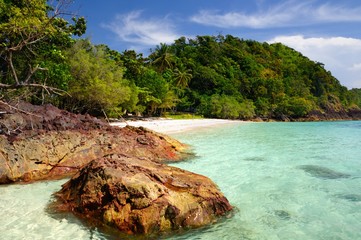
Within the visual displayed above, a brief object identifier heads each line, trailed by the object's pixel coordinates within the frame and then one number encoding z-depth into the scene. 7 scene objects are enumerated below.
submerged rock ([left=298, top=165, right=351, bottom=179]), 11.06
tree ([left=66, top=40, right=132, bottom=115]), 27.41
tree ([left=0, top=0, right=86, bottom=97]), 17.03
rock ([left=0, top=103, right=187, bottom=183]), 8.99
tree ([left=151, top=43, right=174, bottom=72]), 65.25
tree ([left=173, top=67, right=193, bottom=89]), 65.00
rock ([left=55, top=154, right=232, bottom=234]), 5.68
